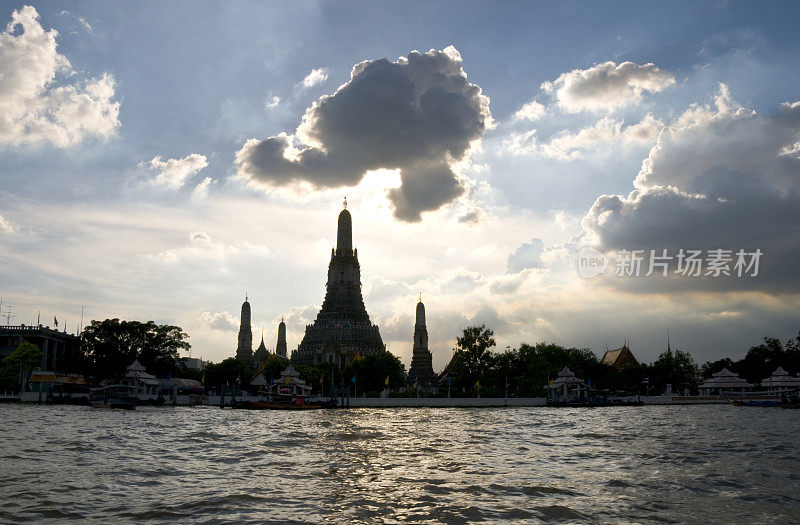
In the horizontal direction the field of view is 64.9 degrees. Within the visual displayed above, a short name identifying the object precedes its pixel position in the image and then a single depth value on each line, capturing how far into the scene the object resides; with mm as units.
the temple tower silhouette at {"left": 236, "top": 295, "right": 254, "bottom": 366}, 169625
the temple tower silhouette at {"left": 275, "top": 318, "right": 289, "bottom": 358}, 196250
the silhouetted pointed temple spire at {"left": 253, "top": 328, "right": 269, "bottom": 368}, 179750
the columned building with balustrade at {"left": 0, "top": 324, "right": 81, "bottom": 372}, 101125
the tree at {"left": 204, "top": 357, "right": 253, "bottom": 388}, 104625
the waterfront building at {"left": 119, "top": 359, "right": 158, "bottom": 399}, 72938
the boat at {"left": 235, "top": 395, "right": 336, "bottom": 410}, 65500
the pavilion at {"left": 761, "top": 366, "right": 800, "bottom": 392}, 79500
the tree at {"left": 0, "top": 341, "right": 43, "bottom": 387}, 86062
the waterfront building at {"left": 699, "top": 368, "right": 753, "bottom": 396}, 87388
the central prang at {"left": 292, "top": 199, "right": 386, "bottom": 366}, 134250
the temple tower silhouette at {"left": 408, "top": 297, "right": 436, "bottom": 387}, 133375
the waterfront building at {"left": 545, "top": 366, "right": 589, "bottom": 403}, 80562
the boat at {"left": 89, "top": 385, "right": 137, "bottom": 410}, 63719
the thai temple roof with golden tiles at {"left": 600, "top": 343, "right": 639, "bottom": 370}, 138000
